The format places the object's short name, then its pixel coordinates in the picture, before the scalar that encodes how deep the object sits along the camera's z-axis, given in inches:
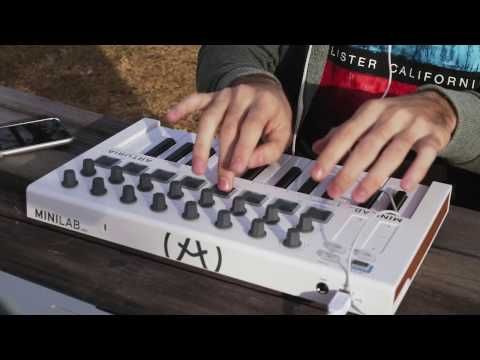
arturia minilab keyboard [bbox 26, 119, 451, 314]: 46.8
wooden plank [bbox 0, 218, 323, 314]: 47.0
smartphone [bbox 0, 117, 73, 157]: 64.5
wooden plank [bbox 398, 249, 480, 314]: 47.3
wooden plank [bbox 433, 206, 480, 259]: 53.6
